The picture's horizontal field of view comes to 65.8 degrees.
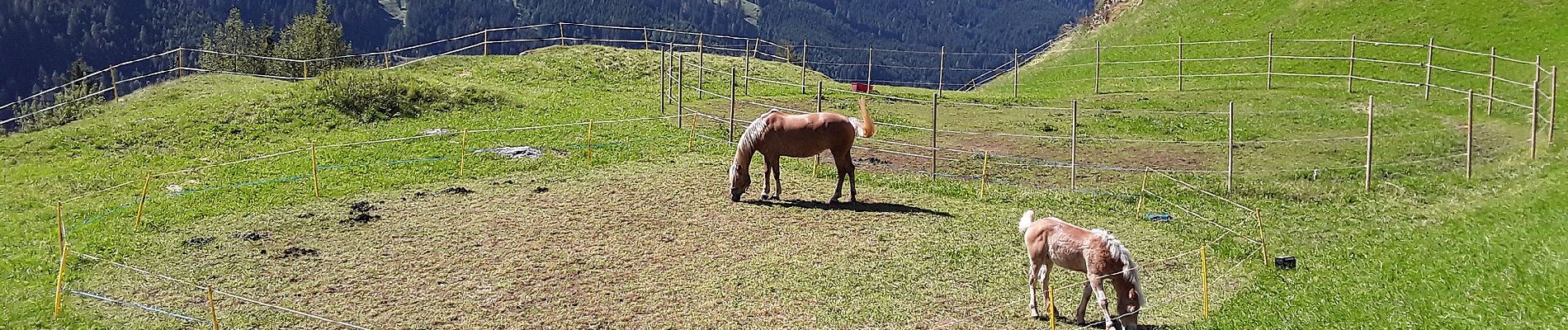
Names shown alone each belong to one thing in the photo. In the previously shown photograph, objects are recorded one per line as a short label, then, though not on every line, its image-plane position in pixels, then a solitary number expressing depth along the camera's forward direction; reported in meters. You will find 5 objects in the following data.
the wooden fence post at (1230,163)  21.16
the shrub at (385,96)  29.64
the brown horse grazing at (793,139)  19.75
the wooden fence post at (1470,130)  20.69
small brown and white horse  12.12
